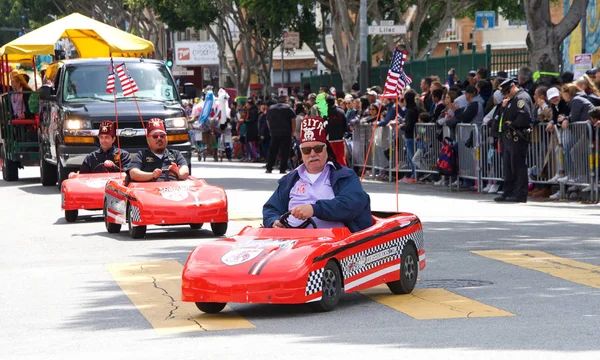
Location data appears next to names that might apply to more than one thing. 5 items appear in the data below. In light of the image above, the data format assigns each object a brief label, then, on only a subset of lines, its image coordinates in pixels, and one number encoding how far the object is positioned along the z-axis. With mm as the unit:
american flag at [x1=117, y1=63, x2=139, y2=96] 24422
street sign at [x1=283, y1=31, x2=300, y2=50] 50781
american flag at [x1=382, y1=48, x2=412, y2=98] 15711
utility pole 37156
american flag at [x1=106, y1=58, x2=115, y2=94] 24031
